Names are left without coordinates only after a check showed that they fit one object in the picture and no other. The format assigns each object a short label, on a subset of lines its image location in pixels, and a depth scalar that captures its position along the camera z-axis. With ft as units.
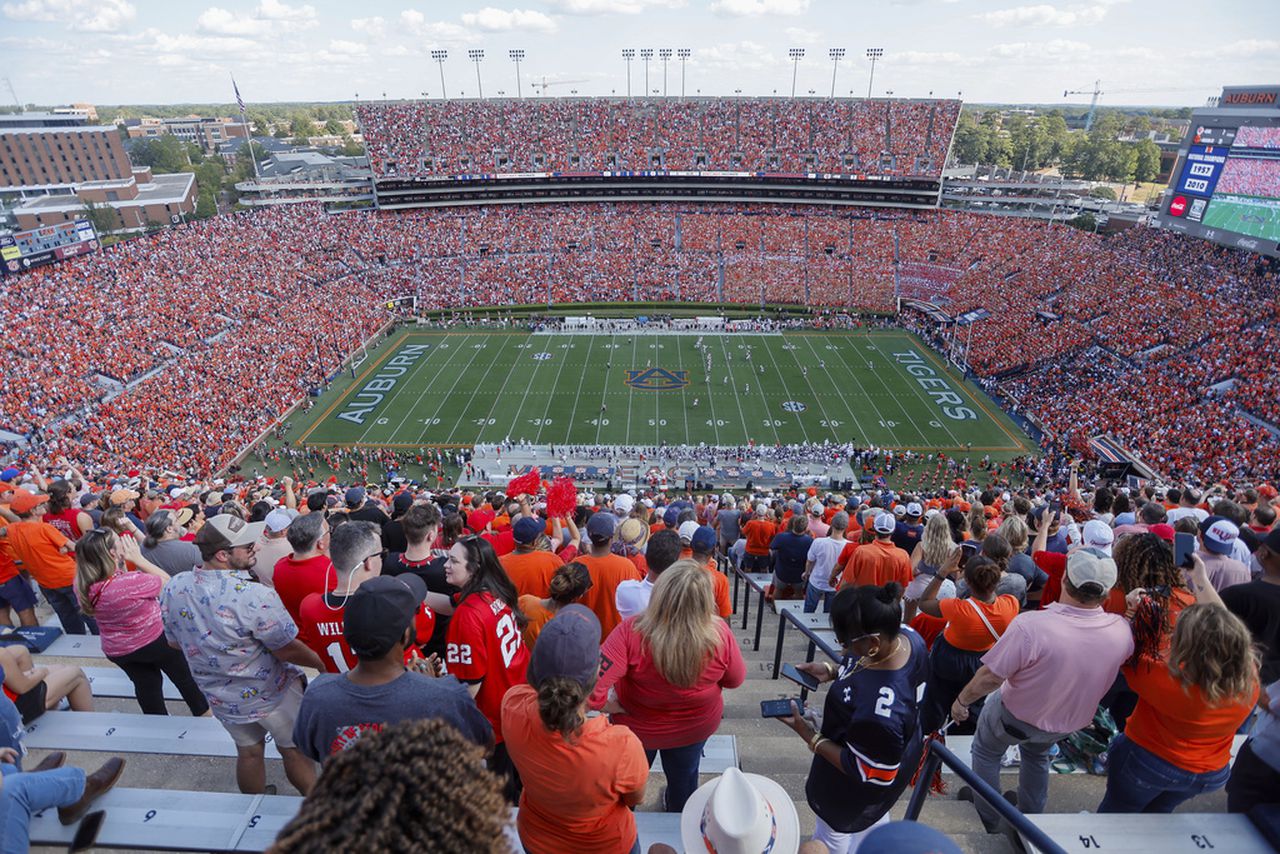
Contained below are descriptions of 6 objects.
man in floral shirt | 11.98
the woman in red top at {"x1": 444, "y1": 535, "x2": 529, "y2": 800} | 11.68
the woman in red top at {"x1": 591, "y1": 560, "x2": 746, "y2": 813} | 10.41
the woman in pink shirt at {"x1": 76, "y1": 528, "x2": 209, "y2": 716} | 14.10
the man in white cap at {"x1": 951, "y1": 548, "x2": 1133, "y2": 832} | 10.85
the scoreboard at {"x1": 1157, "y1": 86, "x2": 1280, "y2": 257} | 98.53
